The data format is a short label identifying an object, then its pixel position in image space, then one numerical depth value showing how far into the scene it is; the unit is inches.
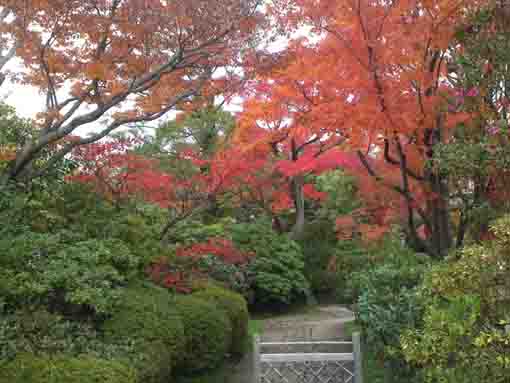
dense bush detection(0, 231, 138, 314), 190.2
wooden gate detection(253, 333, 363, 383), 167.5
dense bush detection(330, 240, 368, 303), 512.2
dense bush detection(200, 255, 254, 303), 383.2
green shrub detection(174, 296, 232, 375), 246.2
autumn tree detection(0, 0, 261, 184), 234.1
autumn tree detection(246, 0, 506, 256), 255.9
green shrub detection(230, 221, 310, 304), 490.0
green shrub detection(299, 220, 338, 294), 571.5
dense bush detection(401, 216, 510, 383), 125.0
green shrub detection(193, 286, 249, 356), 289.5
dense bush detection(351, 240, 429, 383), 249.1
